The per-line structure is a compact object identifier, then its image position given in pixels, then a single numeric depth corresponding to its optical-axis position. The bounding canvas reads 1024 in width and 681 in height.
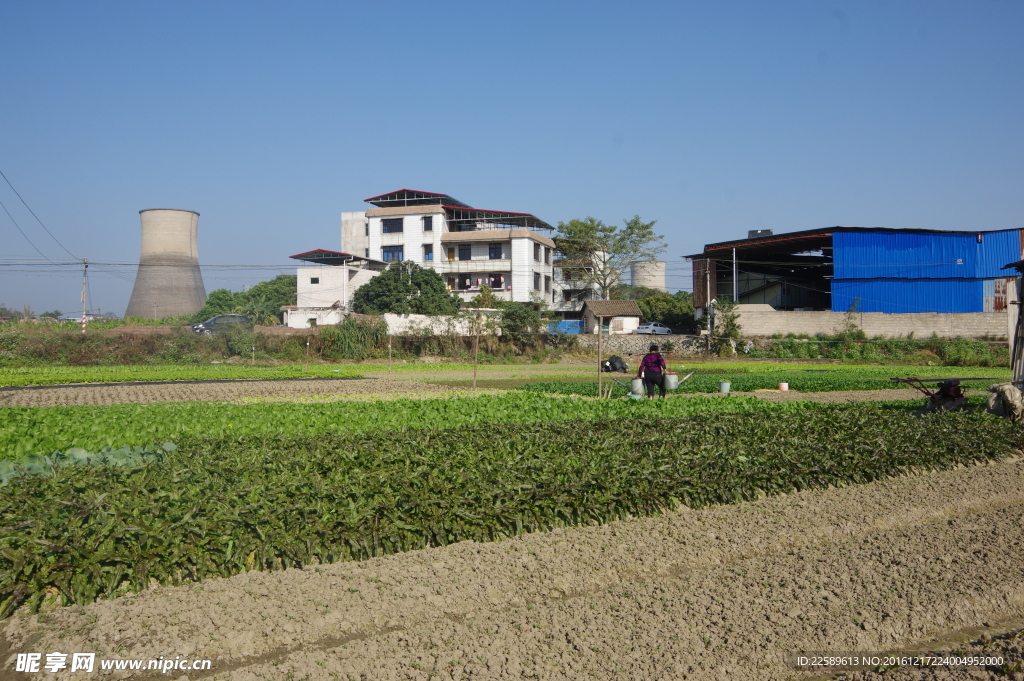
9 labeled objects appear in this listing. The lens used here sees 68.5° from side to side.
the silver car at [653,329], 52.12
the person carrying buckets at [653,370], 17.69
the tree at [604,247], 59.75
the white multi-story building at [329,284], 52.78
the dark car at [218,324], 40.35
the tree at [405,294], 48.53
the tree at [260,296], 71.25
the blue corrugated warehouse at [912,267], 43.28
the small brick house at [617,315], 50.09
